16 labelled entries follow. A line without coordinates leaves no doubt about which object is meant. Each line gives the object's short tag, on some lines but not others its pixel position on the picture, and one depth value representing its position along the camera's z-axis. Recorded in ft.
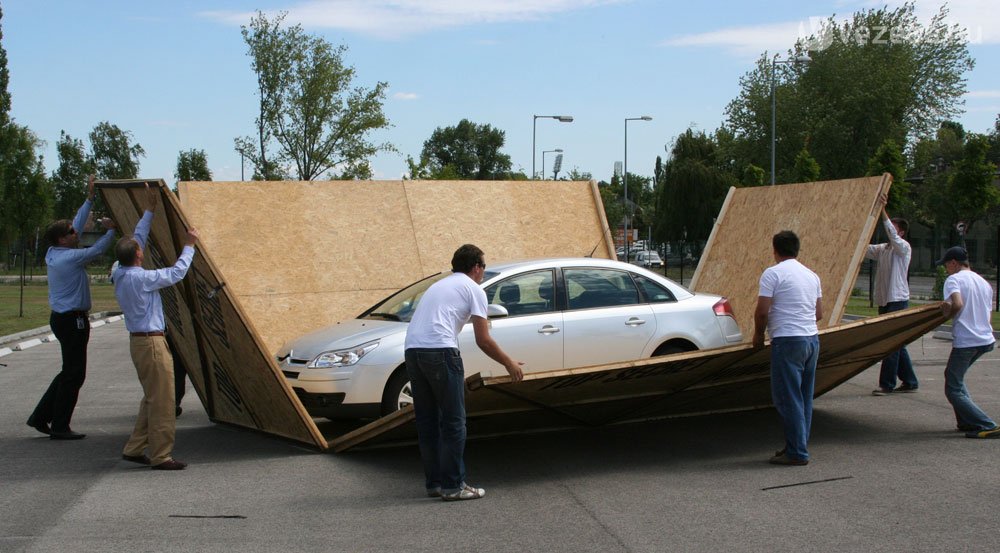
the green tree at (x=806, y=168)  132.36
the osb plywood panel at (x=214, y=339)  26.17
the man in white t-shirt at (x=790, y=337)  25.05
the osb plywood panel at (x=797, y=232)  35.68
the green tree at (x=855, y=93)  188.96
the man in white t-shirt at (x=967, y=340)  28.37
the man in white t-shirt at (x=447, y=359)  21.68
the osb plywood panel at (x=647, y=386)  23.79
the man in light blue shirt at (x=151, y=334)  24.99
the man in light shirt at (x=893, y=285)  35.91
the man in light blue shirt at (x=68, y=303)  29.19
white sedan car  28.17
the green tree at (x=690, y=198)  201.77
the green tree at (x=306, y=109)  129.18
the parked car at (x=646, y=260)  214.69
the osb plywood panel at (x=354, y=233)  41.42
